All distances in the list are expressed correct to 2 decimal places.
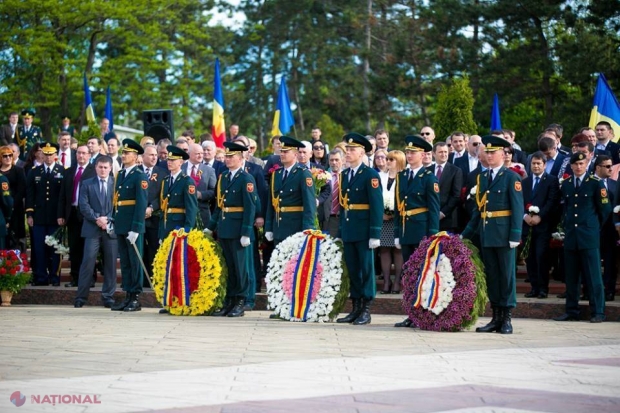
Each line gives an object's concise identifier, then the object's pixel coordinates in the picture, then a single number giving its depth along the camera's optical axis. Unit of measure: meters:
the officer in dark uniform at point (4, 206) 16.05
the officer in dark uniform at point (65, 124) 26.67
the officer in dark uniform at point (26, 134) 24.16
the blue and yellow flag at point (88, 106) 25.68
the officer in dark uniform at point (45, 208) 16.36
